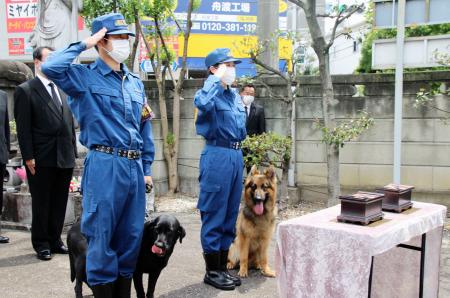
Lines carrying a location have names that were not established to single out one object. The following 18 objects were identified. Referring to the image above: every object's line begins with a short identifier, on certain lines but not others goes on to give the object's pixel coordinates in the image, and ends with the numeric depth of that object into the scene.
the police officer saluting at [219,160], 4.47
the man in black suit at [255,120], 8.35
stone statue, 7.59
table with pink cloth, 2.84
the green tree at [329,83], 7.30
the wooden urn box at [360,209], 3.06
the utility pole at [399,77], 5.66
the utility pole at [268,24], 8.89
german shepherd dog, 4.89
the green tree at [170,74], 9.09
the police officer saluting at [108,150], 3.31
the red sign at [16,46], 24.50
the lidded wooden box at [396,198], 3.60
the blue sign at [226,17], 24.25
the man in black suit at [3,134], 5.67
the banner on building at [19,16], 24.33
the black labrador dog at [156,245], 3.70
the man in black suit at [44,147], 5.18
